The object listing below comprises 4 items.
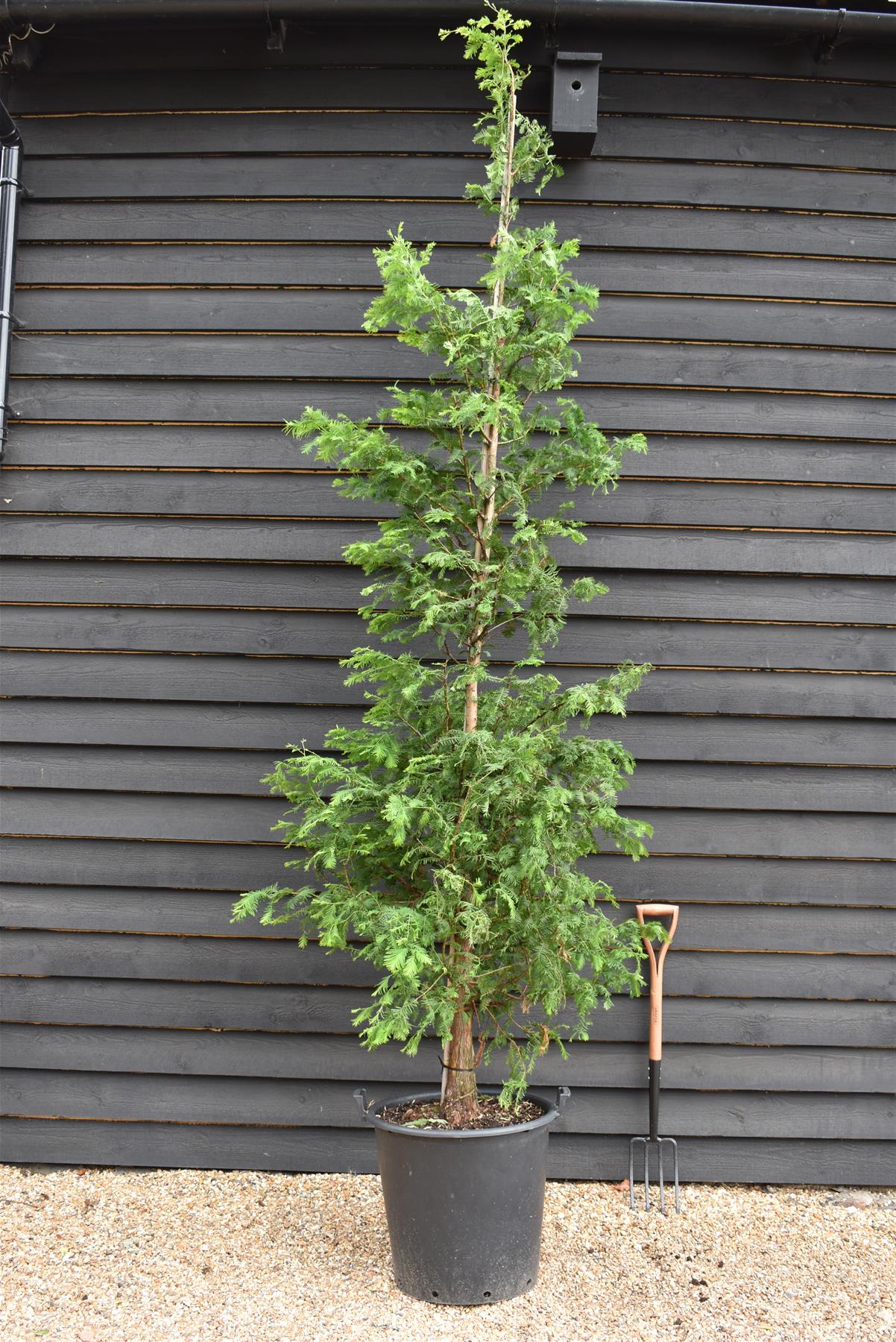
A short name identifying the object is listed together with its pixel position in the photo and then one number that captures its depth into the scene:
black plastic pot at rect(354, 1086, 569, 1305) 2.52
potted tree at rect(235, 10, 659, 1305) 2.54
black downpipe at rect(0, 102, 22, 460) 3.34
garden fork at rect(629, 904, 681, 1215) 3.13
